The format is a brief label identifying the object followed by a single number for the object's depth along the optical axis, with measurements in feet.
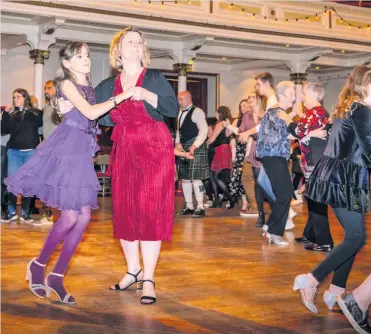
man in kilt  28.48
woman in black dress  11.80
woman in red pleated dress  13.08
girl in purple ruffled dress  12.88
